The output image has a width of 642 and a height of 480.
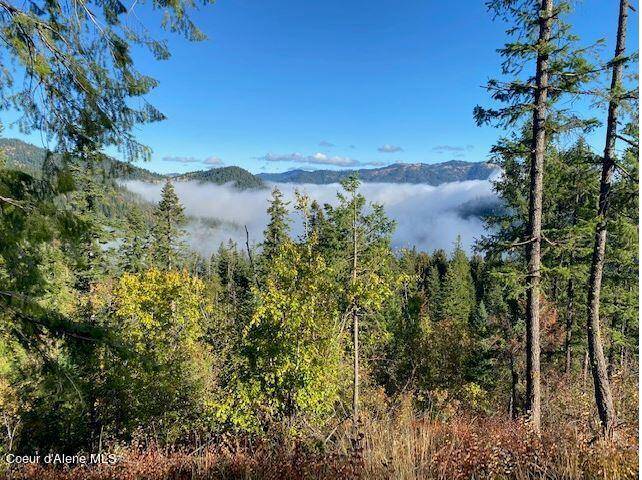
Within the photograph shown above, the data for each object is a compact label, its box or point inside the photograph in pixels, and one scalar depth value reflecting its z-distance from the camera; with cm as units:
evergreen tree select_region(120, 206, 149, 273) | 3005
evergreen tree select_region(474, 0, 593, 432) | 871
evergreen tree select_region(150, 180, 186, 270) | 3366
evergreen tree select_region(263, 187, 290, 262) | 2858
